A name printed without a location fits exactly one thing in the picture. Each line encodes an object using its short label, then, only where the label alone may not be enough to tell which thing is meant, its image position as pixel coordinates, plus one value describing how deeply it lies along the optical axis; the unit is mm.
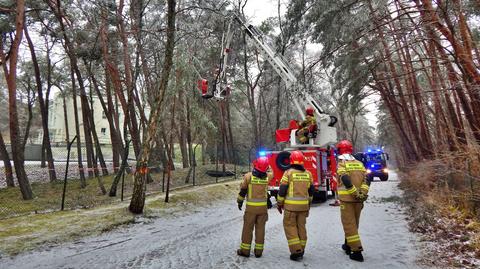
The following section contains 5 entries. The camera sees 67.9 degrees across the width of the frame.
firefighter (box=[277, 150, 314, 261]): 5891
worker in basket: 12938
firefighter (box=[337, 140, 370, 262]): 5793
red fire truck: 12719
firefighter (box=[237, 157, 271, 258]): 6031
